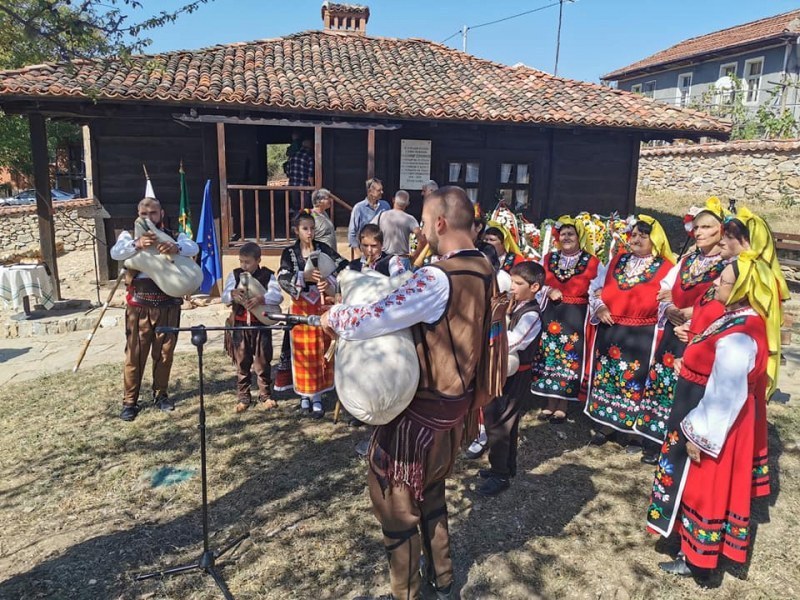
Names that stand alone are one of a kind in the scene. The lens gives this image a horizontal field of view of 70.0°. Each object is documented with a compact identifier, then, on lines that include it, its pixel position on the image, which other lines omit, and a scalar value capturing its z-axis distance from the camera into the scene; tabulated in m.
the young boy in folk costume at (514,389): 3.87
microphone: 2.40
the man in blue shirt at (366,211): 8.13
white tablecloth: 8.80
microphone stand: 2.73
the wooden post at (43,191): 9.37
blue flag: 9.62
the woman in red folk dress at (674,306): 3.71
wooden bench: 11.48
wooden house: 9.48
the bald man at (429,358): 2.20
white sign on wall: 11.38
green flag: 9.66
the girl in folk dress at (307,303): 4.91
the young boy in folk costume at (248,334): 4.97
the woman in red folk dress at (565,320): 4.83
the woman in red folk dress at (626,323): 4.40
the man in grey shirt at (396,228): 7.33
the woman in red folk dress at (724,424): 2.79
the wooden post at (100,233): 10.47
